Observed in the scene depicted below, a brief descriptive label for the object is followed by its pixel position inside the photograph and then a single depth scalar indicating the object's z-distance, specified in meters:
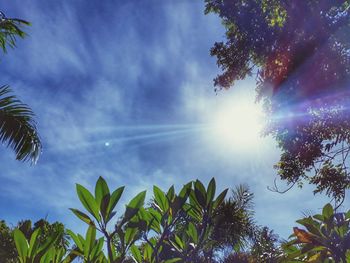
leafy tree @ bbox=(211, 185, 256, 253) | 6.13
